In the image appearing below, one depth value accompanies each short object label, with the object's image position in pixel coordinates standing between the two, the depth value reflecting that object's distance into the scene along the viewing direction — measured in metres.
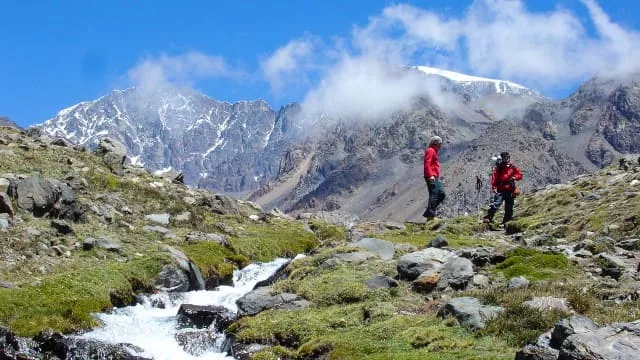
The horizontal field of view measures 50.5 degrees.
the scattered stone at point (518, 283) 20.55
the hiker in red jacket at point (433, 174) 35.19
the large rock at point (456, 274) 22.84
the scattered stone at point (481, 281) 22.73
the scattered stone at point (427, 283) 23.30
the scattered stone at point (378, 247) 30.17
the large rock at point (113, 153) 58.04
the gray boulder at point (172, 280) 30.98
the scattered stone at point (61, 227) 32.59
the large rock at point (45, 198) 33.88
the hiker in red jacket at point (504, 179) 36.50
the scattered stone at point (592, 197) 40.98
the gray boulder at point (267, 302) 23.81
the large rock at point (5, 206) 31.55
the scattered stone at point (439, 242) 28.70
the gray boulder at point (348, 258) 28.58
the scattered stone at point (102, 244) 32.00
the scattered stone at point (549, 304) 17.63
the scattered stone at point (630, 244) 27.06
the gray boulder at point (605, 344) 12.03
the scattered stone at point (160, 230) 40.09
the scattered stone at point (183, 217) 46.48
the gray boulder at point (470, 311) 18.02
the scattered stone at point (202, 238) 39.96
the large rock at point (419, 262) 24.77
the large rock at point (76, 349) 20.83
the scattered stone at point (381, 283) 23.91
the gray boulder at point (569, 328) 13.80
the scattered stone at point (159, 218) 43.72
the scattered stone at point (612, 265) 22.62
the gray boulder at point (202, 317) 24.40
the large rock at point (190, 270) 32.62
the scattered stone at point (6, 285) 24.58
